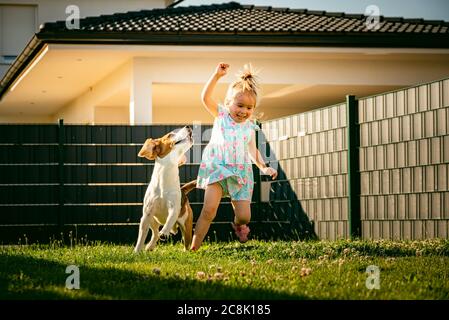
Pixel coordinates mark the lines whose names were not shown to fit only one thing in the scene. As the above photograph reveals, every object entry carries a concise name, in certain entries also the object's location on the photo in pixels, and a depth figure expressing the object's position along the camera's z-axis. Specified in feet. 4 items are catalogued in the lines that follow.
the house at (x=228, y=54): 54.75
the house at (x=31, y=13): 91.97
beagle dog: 34.09
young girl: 31.37
